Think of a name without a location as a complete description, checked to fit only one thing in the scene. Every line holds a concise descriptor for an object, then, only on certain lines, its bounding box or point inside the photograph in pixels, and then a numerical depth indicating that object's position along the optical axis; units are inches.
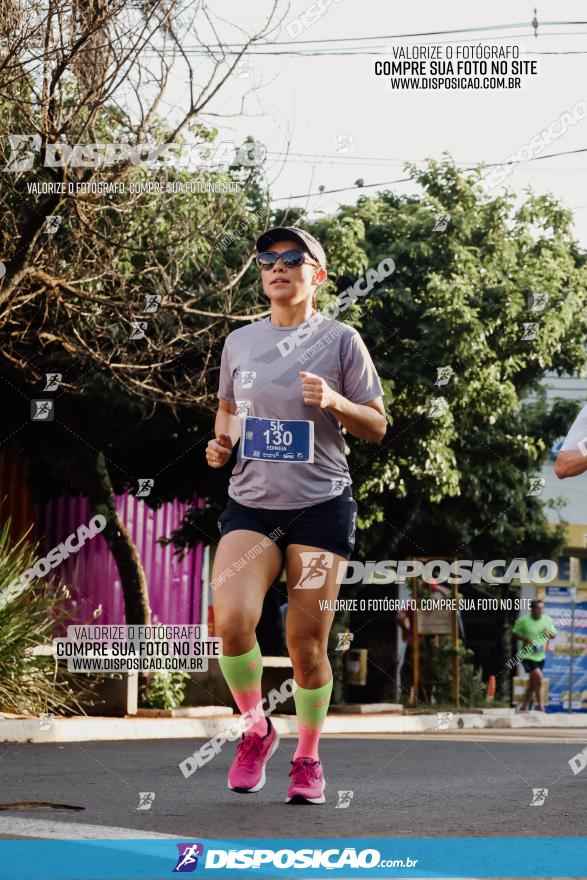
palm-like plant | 454.9
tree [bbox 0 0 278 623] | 439.8
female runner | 210.5
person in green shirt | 854.5
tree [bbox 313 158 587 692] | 734.5
